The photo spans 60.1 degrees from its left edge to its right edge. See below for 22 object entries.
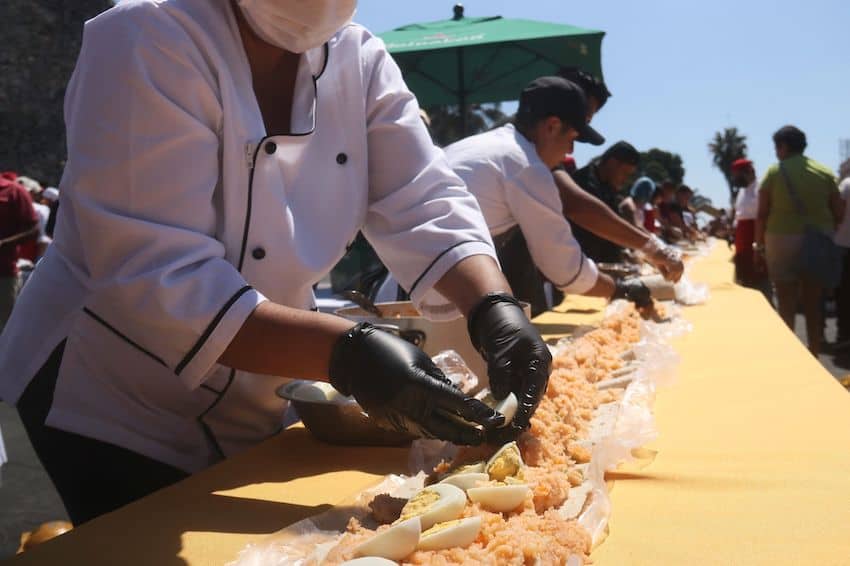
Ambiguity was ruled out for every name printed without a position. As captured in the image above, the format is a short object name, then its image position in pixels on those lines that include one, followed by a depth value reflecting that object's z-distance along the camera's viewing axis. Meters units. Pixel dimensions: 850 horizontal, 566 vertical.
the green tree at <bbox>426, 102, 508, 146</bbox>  32.44
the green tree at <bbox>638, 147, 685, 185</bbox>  62.53
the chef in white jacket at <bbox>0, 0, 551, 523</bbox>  1.17
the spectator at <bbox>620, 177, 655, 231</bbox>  9.79
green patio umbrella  6.17
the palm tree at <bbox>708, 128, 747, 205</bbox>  79.82
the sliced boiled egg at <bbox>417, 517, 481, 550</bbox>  0.94
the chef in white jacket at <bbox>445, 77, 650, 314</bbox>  3.23
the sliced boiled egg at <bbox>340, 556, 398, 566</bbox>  0.87
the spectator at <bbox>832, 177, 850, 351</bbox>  7.76
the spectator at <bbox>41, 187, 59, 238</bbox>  9.44
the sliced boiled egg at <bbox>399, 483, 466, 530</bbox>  1.00
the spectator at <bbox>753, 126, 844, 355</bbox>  6.36
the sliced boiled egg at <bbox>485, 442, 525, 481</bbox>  1.18
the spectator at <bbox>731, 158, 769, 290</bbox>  7.44
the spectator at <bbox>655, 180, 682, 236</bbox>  10.88
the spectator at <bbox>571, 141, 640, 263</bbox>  5.52
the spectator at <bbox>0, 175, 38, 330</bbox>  5.76
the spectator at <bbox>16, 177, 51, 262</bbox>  6.99
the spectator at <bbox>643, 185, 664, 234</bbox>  10.45
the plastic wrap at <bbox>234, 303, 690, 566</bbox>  1.03
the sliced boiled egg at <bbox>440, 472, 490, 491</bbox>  1.14
